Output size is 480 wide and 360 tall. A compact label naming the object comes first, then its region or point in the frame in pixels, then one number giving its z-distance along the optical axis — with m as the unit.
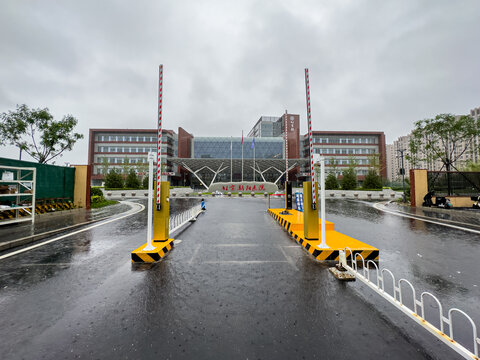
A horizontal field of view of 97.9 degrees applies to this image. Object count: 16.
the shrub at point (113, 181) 40.66
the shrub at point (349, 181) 41.91
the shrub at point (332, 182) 43.38
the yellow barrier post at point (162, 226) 6.38
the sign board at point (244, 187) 38.41
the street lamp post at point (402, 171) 25.52
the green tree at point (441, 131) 24.59
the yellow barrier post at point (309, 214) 6.74
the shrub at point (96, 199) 20.27
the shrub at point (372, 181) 40.88
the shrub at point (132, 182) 42.91
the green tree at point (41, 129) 19.51
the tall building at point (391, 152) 186.07
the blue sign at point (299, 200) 11.95
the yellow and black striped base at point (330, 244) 5.71
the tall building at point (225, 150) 62.94
